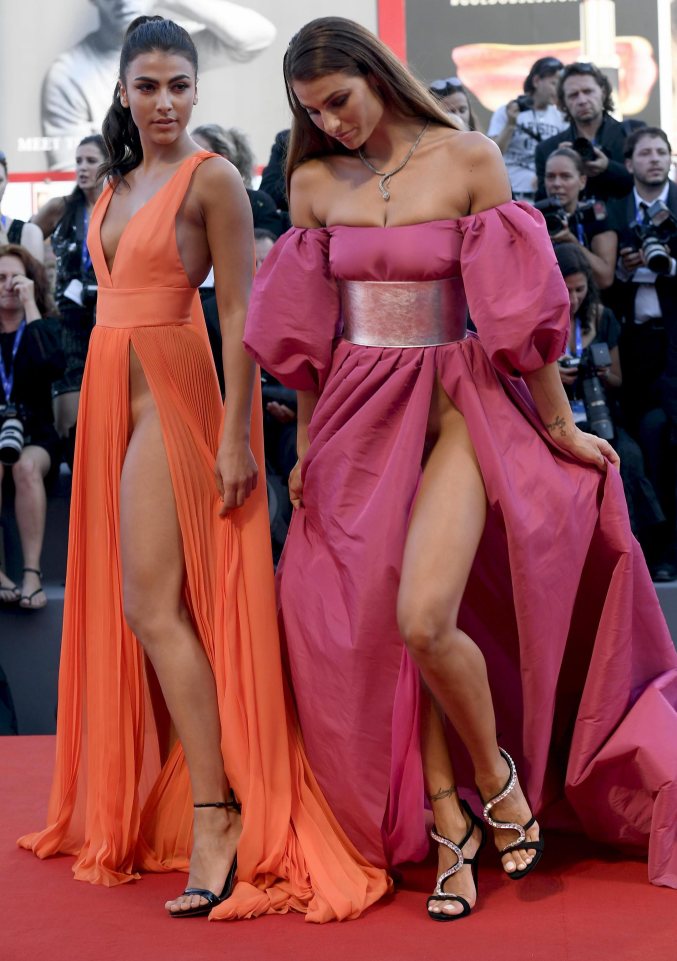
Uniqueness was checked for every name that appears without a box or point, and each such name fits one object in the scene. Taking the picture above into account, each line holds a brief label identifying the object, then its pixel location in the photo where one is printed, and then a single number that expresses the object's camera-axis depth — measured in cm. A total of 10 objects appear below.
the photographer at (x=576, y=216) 506
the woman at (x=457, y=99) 505
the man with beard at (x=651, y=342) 507
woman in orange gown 276
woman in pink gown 262
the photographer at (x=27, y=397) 486
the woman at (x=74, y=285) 519
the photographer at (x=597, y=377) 481
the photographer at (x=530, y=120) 561
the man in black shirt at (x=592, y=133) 522
